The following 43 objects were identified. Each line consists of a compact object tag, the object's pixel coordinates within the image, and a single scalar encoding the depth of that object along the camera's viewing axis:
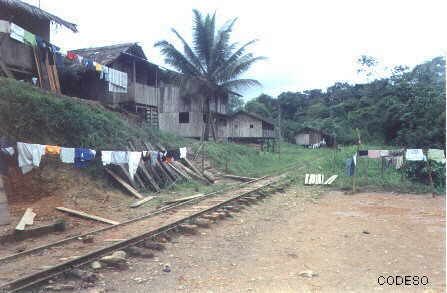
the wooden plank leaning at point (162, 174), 13.95
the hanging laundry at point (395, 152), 14.05
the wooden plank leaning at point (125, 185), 11.43
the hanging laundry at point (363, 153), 14.18
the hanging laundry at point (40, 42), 13.12
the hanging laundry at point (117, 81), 17.44
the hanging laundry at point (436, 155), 13.18
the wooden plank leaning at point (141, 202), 10.11
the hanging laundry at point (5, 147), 8.26
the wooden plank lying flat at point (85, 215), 8.07
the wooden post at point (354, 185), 13.43
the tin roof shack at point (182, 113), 28.06
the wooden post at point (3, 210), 7.41
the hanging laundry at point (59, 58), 14.65
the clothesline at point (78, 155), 8.56
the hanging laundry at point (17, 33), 11.75
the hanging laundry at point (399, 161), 14.42
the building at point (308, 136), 52.86
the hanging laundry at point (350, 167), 14.28
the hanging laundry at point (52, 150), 9.09
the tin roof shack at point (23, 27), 13.76
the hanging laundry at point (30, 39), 12.62
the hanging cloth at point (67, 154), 9.46
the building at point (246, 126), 35.47
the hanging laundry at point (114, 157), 10.77
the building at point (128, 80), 20.44
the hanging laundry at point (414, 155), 13.38
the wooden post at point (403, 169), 14.03
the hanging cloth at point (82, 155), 9.91
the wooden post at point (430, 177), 12.39
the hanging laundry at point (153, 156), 13.06
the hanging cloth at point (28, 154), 8.53
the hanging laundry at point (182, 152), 14.76
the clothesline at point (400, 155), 13.33
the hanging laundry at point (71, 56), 13.45
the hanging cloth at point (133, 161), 11.56
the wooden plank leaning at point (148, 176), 12.88
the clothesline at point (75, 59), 12.24
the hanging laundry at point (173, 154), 14.37
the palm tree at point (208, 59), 25.69
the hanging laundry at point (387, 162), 15.82
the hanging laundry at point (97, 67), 15.20
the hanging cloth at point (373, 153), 13.97
